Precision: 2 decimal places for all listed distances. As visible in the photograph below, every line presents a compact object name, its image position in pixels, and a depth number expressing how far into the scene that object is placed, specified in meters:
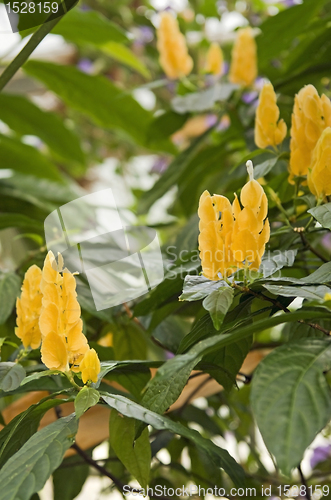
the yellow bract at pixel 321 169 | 1.43
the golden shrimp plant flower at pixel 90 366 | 1.40
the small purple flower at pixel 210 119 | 3.68
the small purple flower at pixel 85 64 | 4.62
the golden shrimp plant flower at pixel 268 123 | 1.52
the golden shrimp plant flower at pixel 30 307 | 1.48
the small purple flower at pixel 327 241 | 2.61
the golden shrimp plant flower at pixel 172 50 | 2.34
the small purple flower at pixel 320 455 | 2.21
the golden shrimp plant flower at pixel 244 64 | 2.15
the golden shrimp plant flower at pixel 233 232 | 1.39
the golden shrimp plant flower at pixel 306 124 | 1.48
